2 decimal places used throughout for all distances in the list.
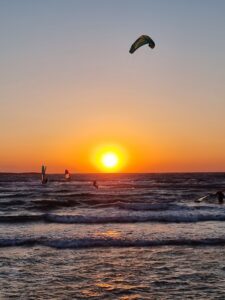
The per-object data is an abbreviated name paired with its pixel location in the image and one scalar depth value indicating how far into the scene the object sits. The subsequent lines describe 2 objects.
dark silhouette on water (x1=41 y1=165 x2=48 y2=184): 78.50
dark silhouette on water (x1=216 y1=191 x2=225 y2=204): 35.19
